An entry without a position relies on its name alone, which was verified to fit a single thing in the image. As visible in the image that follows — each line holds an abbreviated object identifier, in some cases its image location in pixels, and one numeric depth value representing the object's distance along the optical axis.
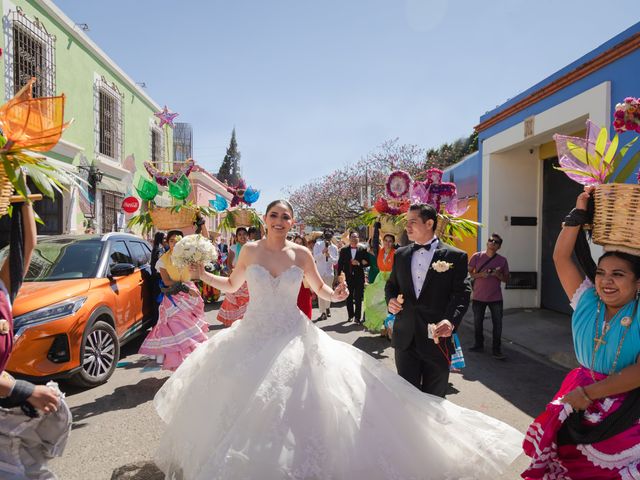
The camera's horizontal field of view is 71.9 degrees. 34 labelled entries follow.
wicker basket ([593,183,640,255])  2.15
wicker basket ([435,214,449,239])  6.06
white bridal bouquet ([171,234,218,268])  4.36
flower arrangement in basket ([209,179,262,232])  10.63
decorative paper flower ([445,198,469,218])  6.00
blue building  9.73
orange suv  4.63
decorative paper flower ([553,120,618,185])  2.40
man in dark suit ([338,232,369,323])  10.24
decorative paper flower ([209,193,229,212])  9.60
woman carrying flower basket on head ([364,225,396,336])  8.34
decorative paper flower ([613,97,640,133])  2.34
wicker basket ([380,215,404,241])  7.53
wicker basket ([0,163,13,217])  1.91
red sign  15.02
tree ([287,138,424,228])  27.03
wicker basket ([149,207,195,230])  6.38
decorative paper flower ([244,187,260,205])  10.98
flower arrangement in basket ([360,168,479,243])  6.03
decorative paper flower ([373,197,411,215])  7.53
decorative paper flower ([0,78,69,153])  1.95
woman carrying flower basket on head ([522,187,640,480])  2.20
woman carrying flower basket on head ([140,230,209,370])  5.54
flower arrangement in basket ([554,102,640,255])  2.18
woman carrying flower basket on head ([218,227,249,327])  8.21
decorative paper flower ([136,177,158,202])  6.45
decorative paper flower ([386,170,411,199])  7.28
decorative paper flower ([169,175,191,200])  6.46
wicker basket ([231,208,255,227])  10.73
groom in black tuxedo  3.61
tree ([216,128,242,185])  69.81
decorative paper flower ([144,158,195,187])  6.83
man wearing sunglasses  7.27
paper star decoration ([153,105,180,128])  9.56
